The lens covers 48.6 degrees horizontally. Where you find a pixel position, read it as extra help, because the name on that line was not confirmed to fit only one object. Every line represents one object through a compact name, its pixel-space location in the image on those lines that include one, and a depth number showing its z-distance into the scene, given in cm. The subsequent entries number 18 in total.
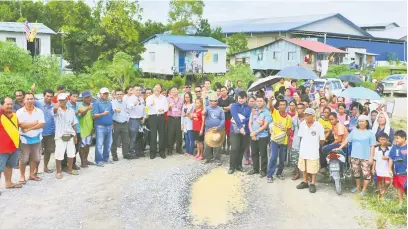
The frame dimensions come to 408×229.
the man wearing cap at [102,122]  970
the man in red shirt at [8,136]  783
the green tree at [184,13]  5391
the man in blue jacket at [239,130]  954
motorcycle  831
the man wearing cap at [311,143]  838
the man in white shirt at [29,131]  831
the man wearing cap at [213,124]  1025
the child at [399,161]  745
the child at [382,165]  784
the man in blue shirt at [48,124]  893
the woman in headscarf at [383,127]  841
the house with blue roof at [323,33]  5222
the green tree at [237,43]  4803
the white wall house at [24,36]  3284
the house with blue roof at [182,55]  3928
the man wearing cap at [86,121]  940
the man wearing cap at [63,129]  881
